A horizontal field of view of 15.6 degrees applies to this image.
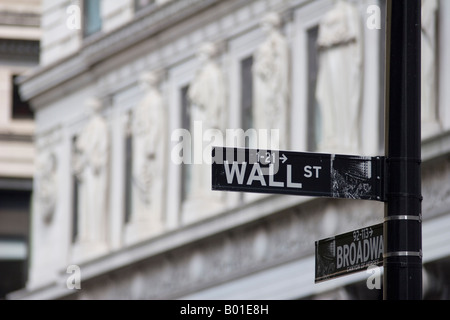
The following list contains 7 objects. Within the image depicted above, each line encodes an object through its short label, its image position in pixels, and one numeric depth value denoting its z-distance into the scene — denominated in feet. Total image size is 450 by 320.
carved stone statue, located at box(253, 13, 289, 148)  92.07
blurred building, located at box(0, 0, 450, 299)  84.84
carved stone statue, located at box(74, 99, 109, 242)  111.96
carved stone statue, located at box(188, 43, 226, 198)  98.22
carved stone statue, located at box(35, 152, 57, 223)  120.37
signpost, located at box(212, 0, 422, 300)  36.47
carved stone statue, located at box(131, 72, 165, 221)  104.99
